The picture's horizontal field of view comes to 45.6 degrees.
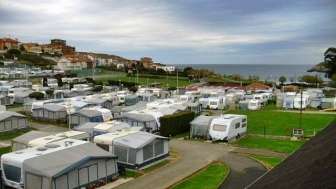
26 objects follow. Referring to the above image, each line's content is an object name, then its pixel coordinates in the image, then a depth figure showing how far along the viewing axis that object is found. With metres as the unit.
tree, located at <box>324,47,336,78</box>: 83.24
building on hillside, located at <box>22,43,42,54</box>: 156.54
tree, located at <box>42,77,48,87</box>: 71.95
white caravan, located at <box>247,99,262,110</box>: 48.41
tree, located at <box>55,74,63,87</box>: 74.27
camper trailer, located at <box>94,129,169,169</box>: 22.41
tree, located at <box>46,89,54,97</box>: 59.53
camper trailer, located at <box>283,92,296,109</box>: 48.50
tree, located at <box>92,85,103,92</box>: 64.13
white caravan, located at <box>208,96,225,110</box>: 48.81
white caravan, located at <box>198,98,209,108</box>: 49.62
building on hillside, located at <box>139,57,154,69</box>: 150.44
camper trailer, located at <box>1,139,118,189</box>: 17.75
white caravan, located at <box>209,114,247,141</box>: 29.23
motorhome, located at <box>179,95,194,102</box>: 49.33
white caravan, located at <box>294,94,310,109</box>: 48.03
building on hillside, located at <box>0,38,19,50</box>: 150.88
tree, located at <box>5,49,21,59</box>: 130.25
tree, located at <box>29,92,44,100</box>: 53.70
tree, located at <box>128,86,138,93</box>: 64.40
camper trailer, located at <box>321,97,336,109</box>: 47.41
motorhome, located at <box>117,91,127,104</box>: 52.85
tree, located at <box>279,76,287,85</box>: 89.99
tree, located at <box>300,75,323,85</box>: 83.94
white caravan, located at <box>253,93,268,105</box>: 52.06
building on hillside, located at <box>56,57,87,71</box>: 123.00
